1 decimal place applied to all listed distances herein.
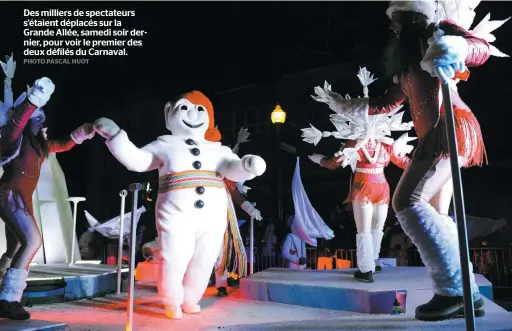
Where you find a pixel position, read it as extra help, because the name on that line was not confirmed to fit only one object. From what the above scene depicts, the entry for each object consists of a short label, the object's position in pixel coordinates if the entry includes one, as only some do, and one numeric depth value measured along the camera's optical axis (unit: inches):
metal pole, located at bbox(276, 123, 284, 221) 464.8
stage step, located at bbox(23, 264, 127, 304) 168.1
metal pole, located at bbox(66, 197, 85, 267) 201.2
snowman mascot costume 125.7
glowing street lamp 343.0
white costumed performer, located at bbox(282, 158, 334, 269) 270.4
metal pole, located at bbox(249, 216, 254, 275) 205.1
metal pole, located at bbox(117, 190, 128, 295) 177.7
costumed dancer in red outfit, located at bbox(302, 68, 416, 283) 172.9
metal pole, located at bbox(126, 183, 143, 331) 98.1
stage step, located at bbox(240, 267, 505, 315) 136.6
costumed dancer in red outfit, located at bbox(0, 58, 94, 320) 115.8
